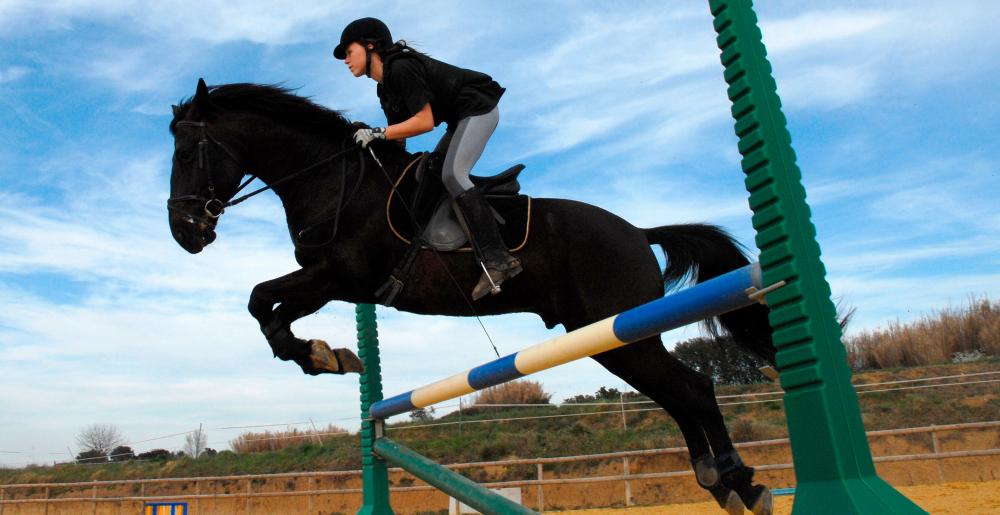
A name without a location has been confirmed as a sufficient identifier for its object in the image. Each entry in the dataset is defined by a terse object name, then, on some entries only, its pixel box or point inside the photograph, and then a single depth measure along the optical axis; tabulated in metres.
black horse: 3.05
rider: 3.02
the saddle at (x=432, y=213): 3.10
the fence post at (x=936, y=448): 10.20
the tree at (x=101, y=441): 28.08
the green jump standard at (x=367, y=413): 3.91
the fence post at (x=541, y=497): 11.91
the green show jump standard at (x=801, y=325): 1.25
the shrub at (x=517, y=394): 20.33
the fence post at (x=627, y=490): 11.45
